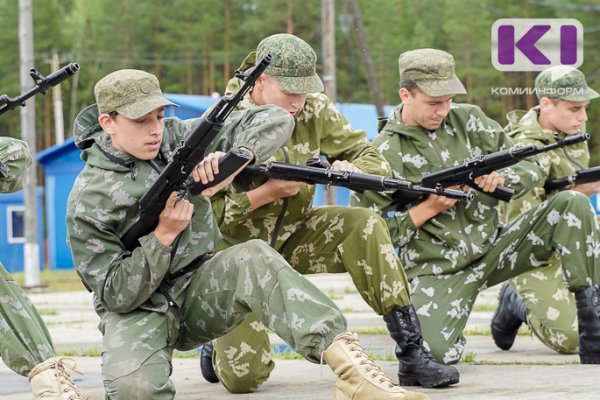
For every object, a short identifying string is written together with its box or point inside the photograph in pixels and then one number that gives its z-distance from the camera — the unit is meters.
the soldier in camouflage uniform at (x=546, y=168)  7.72
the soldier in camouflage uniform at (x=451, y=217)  6.65
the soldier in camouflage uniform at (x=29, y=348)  5.04
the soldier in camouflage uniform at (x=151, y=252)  5.06
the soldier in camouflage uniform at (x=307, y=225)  5.80
